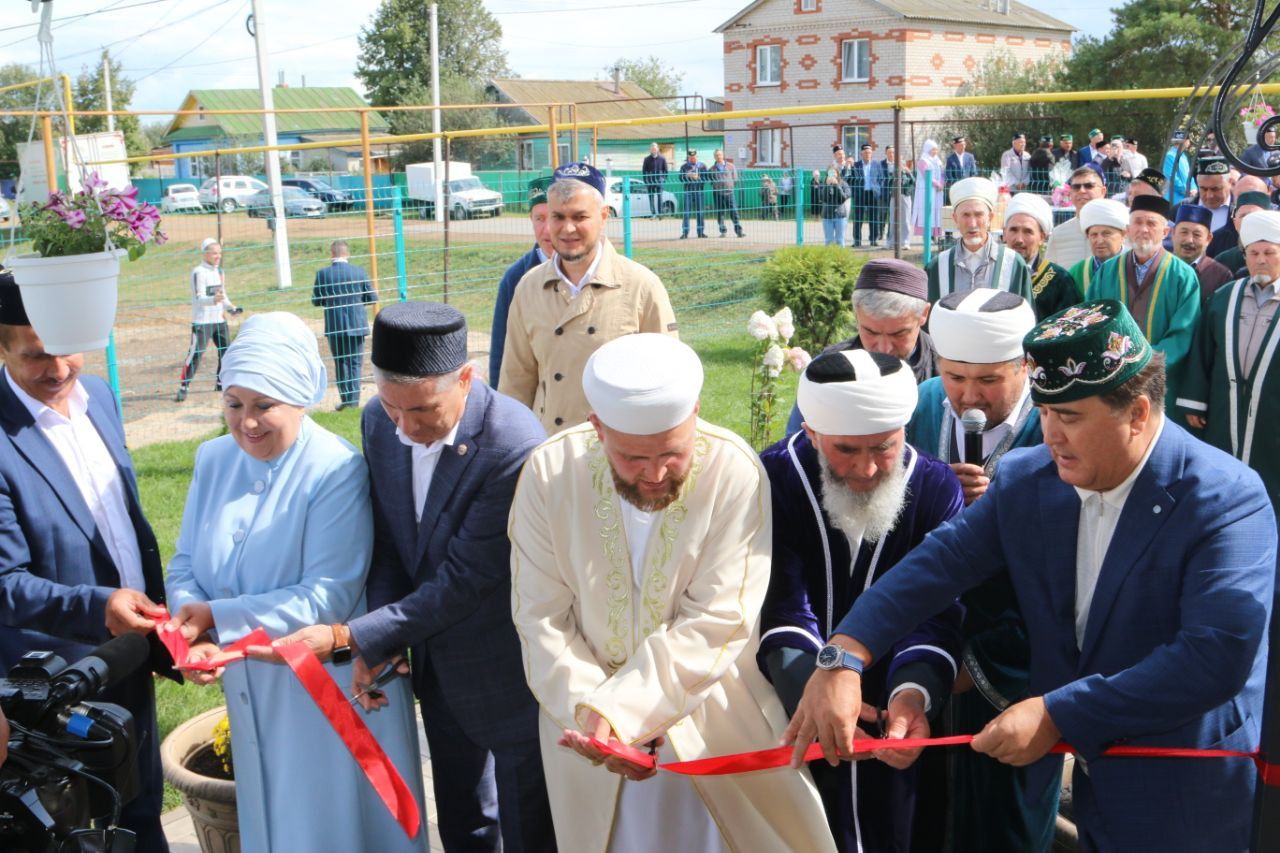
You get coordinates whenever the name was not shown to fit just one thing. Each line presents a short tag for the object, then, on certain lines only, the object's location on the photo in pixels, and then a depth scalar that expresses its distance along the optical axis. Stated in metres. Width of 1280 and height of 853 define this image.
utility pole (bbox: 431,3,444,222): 43.58
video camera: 2.53
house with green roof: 58.58
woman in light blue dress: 3.39
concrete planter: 3.83
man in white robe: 2.89
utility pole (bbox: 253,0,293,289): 18.62
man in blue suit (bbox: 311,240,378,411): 12.48
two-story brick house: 48.25
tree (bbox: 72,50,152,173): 53.56
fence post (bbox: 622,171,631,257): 14.73
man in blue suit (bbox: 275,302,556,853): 3.33
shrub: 11.68
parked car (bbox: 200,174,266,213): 29.85
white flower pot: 3.70
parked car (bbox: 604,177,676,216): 18.42
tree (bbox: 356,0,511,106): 69.12
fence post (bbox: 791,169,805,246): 16.31
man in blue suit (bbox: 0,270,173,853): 3.50
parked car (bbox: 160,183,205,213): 34.10
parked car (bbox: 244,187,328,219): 22.68
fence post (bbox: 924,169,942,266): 13.83
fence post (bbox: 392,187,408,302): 13.73
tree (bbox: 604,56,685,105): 98.88
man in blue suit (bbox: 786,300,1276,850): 2.45
